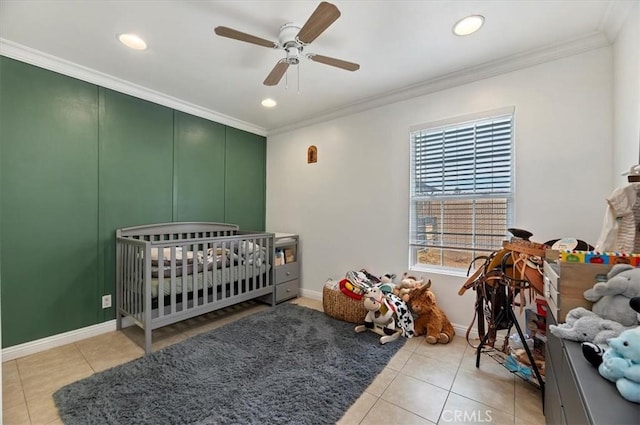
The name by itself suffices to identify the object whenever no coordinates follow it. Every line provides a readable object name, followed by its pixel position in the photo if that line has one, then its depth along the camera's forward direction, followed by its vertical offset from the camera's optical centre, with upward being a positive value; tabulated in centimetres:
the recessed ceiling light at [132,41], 191 +124
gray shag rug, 149 -117
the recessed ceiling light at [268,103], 297 +123
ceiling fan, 138 +103
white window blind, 229 +20
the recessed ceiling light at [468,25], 171 +125
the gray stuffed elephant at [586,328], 83 -39
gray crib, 220 -63
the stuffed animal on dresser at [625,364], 62 -39
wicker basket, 261 -100
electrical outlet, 250 -90
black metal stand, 155 -83
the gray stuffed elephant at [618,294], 87 -29
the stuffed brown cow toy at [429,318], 230 -99
